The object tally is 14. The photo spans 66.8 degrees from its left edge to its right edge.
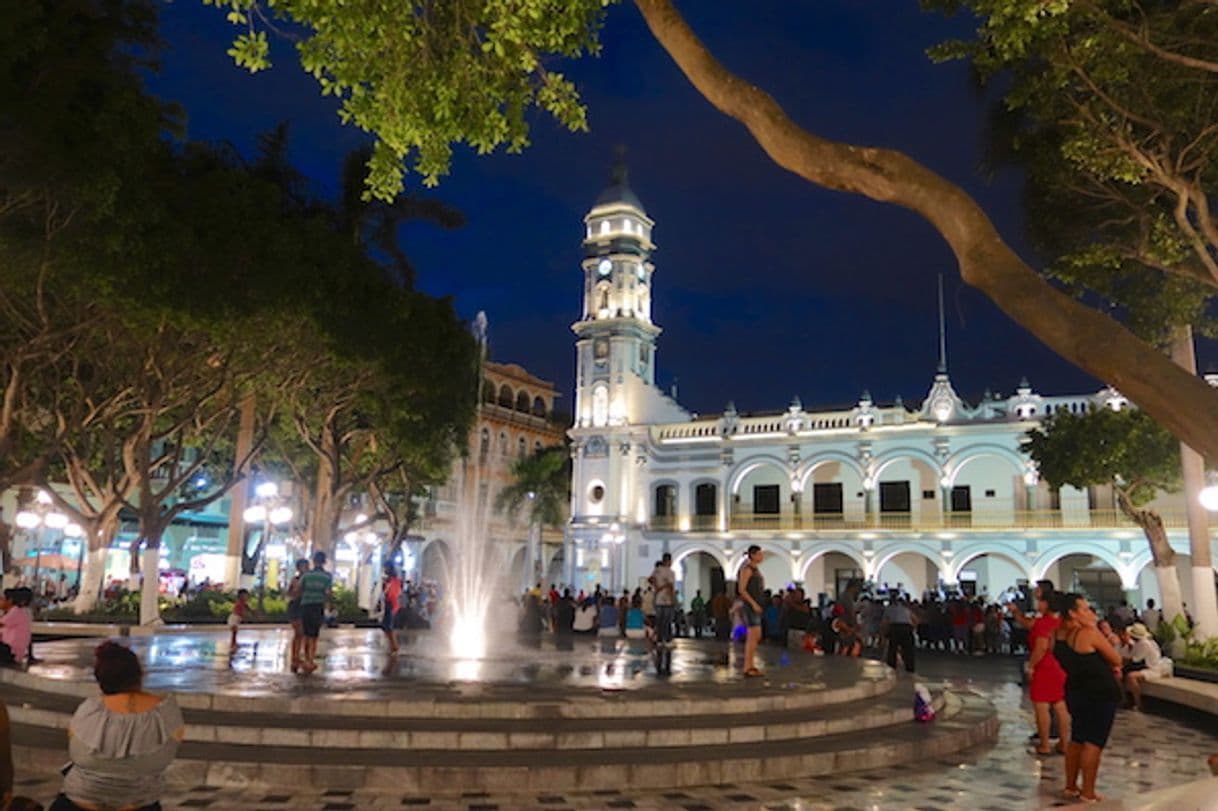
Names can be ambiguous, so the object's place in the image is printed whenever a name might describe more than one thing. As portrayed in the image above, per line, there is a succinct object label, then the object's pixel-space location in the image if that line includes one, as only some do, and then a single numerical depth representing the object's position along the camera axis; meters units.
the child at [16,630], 9.94
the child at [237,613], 12.58
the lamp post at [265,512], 23.33
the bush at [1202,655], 13.16
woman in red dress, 8.12
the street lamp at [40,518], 23.52
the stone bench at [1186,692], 10.44
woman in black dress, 6.02
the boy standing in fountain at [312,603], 10.20
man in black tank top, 10.10
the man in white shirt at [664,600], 11.23
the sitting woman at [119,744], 3.43
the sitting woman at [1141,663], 12.25
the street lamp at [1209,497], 15.01
